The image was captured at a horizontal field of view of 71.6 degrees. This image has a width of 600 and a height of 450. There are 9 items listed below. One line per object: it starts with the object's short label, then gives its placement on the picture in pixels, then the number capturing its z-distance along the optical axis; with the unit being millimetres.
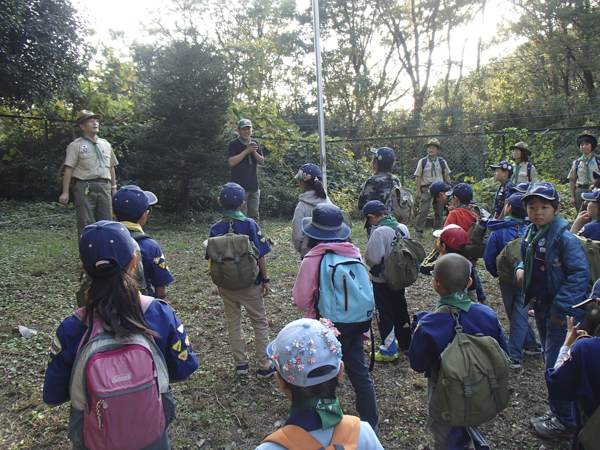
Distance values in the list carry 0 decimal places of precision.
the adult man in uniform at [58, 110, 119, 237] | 5391
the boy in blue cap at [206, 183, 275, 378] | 3432
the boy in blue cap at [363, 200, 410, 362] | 3584
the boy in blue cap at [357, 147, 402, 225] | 4660
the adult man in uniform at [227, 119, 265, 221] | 6395
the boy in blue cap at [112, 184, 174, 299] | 2762
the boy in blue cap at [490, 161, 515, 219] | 5926
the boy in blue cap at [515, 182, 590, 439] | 2658
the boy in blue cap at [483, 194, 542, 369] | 3674
